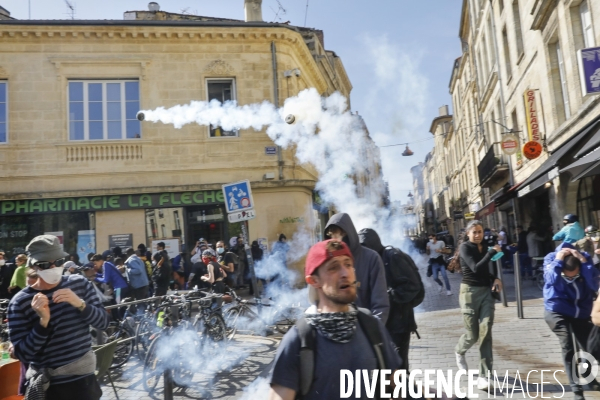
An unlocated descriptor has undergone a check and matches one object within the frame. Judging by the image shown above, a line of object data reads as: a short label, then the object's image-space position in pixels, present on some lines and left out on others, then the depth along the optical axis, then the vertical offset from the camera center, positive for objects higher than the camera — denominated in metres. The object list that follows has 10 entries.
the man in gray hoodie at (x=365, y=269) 3.57 -0.21
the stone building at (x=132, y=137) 16.17 +3.80
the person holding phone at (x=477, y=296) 5.26 -0.65
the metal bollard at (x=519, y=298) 8.69 -1.13
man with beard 2.11 -0.41
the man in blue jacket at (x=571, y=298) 4.55 -0.63
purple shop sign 9.76 +2.98
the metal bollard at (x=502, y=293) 9.52 -1.20
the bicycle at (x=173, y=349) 6.14 -1.19
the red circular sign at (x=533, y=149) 15.70 +2.42
